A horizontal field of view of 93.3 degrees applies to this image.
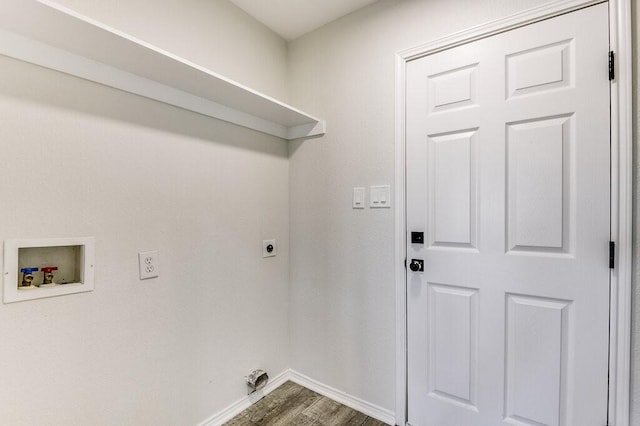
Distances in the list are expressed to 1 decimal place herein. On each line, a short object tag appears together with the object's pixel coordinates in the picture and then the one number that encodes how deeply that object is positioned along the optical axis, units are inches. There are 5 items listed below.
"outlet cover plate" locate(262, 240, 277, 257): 78.2
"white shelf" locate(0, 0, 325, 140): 39.0
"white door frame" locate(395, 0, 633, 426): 45.8
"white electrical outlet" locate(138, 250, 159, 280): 54.6
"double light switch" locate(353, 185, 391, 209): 68.3
